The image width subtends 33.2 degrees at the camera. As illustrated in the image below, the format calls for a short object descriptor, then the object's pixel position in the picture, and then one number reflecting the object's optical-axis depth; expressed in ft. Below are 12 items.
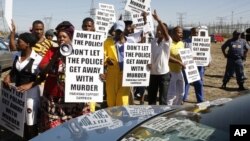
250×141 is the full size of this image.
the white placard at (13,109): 16.98
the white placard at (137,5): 26.71
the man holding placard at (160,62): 22.94
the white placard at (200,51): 31.12
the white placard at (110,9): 35.01
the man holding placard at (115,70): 21.27
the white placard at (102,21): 34.30
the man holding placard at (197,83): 29.37
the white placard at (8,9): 20.95
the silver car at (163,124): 8.50
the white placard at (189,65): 25.60
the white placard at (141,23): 27.48
